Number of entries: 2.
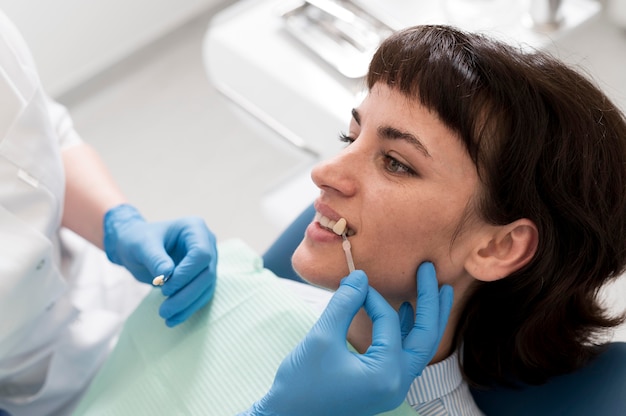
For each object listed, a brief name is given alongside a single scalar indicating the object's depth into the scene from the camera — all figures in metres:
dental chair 1.28
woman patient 1.23
